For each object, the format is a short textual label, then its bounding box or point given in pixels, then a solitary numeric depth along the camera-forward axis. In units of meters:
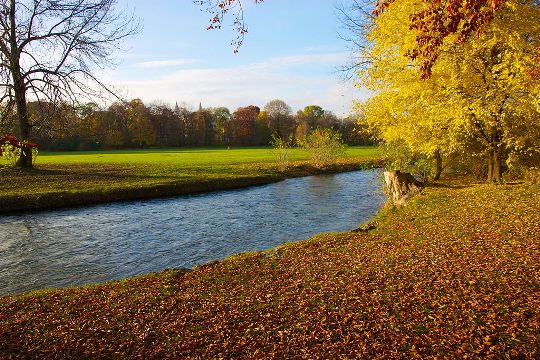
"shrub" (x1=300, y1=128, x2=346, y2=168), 42.25
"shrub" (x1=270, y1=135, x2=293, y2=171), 40.39
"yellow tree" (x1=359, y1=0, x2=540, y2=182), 13.15
